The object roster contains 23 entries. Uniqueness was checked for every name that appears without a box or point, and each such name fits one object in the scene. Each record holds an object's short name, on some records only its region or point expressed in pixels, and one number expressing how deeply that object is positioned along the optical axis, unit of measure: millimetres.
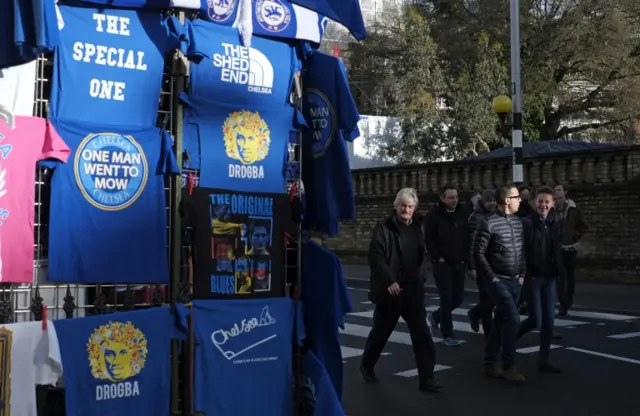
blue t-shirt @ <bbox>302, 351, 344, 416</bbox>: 5574
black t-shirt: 5367
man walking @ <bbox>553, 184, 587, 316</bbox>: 13648
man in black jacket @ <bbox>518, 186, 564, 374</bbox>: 8766
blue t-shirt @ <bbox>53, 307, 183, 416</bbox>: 4863
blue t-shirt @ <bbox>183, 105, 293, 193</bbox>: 5418
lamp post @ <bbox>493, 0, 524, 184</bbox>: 18859
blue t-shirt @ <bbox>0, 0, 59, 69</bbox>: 4523
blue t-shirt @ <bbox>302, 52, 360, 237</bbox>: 5945
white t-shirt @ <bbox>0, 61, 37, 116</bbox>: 4676
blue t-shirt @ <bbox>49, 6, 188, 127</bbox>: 4867
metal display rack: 4840
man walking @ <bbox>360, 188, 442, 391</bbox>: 8094
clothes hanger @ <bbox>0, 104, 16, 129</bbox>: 4633
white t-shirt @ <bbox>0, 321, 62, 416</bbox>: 4664
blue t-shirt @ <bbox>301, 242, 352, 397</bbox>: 5820
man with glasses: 8422
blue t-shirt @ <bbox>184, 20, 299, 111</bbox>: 5340
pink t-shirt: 4625
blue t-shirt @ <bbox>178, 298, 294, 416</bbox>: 5398
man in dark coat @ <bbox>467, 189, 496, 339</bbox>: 10062
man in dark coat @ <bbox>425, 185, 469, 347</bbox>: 10539
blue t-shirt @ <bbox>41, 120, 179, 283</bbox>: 4855
